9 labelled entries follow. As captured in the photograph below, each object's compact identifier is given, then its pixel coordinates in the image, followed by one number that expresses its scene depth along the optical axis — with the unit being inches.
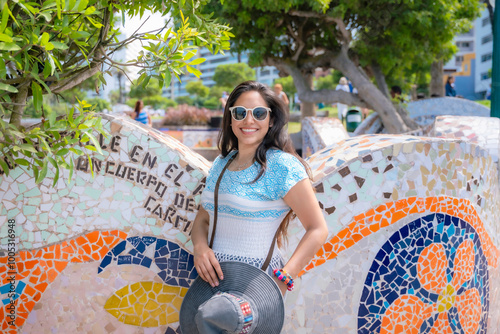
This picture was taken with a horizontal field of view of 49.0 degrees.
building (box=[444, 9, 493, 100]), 2385.8
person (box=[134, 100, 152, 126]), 420.2
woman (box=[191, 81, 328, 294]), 90.2
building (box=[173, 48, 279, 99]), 5543.8
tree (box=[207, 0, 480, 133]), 387.5
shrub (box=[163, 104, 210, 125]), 728.3
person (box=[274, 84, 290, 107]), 406.0
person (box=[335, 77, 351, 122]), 747.4
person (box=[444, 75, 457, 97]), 661.8
